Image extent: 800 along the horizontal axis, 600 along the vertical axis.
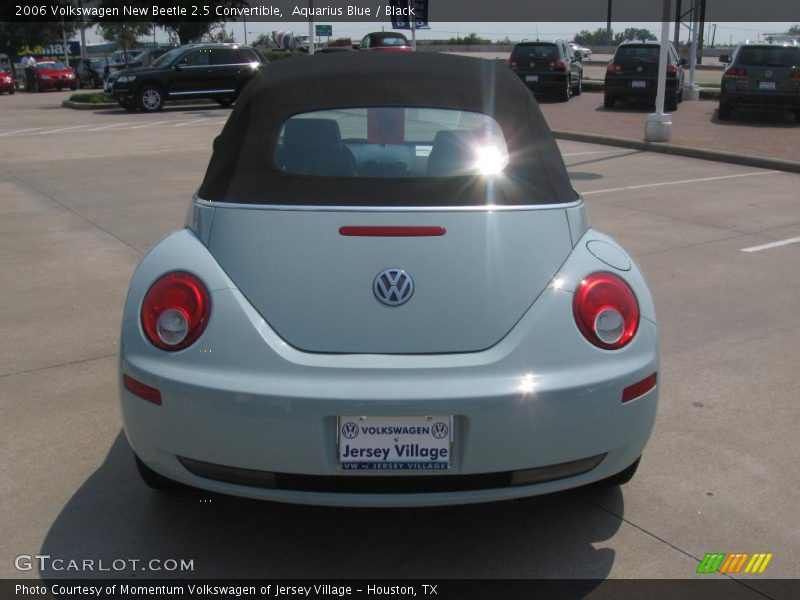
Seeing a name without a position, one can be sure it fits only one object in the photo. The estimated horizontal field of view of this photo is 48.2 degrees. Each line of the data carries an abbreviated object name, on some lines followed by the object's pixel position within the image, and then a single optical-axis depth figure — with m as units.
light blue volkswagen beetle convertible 2.66
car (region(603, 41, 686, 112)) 21.08
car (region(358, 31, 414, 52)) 30.72
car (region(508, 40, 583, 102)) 24.14
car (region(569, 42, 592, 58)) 56.24
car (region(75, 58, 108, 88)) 38.97
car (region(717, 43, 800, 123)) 17.61
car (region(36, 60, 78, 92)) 37.28
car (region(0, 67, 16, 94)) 35.66
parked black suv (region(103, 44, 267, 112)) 24.06
